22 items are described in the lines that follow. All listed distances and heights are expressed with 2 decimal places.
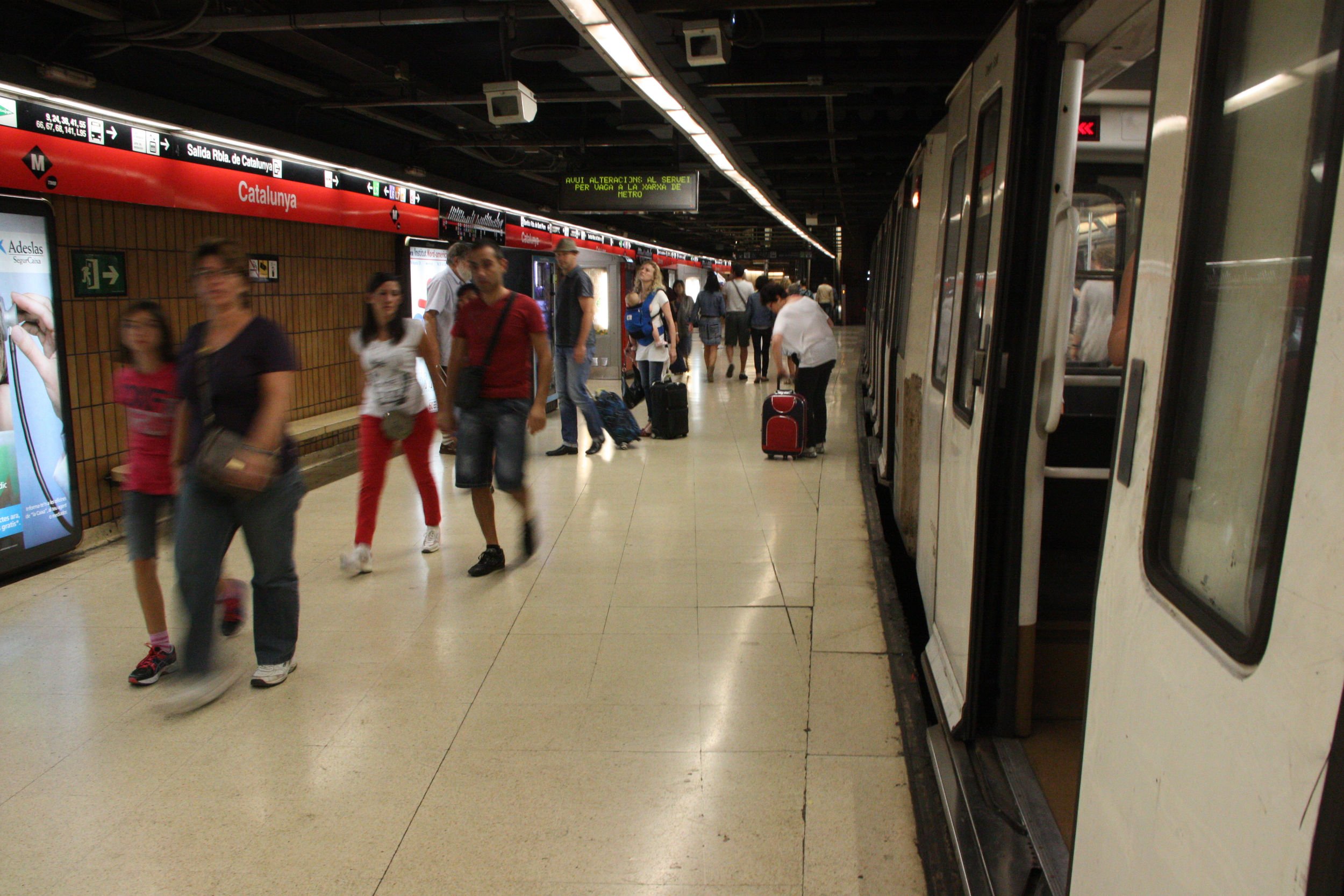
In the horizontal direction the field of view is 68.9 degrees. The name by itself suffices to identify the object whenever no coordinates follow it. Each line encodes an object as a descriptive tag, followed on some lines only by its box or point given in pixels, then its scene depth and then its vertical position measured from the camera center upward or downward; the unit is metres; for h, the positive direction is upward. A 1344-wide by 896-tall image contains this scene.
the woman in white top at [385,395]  4.88 -0.56
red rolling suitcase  8.17 -1.11
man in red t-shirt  4.88 -0.46
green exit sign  6.26 +0.01
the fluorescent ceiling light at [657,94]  6.20 +1.27
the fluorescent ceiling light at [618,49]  4.98 +1.28
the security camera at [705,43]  6.17 +1.54
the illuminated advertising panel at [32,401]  5.04 -0.68
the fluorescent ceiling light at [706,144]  8.46 +1.27
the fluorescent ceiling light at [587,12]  4.56 +1.29
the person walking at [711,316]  14.64 -0.40
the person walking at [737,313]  15.15 -0.37
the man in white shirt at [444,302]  7.21 -0.14
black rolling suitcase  9.50 -1.18
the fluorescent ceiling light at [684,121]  7.27 +1.28
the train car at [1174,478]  1.08 -0.28
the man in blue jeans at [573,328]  7.58 -0.33
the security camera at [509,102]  7.58 +1.41
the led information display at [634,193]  11.94 +1.14
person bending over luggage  8.13 -0.45
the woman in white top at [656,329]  9.68 -0.41
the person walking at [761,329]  14.43 -0.58
